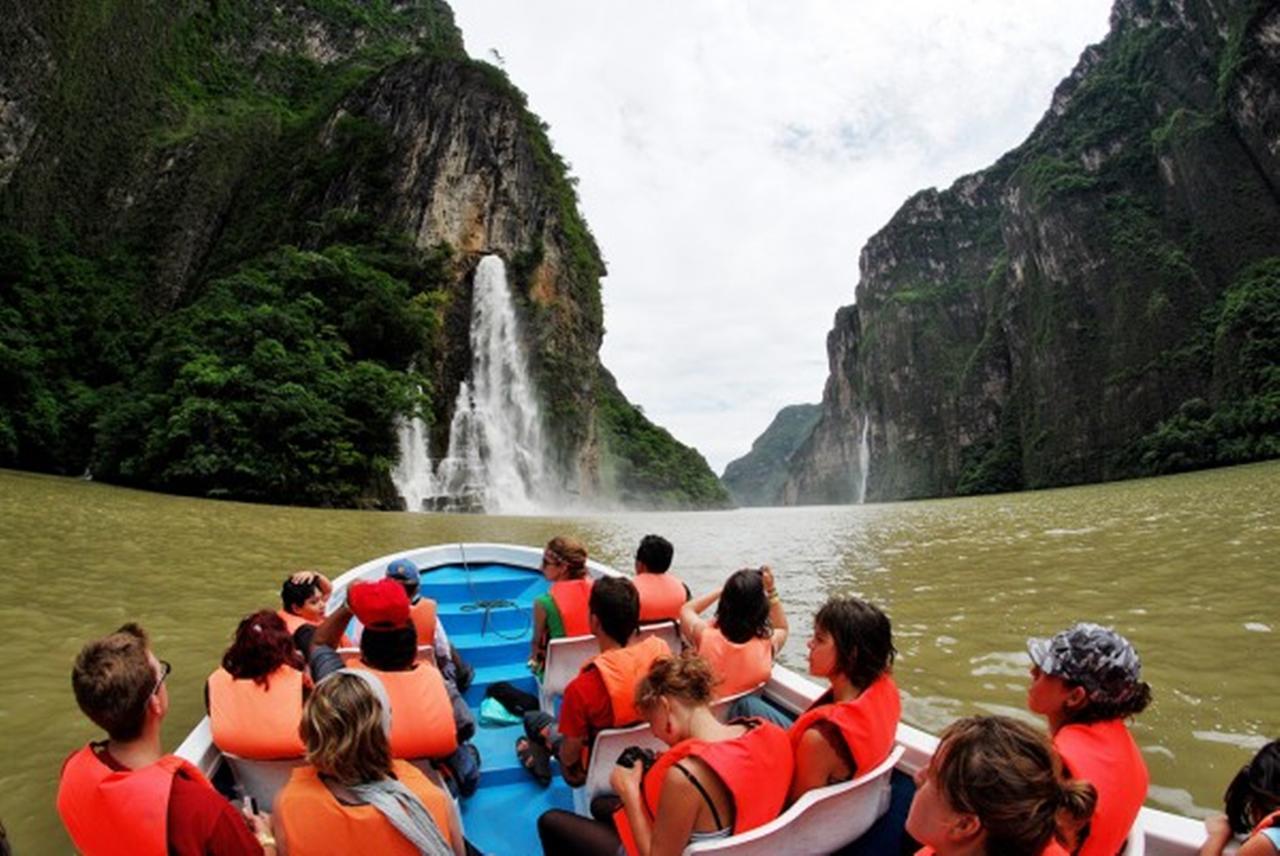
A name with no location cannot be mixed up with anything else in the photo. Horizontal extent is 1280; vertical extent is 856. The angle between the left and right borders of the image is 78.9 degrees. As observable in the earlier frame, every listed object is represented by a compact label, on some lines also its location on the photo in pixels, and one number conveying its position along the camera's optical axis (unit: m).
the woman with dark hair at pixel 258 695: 3.27
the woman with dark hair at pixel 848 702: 2.59
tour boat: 2.45
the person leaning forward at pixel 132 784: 2.27
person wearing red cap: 3.19
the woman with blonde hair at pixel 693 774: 2.29
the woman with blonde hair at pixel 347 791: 2.24
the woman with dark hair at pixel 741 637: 3.68
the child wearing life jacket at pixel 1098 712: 2.28
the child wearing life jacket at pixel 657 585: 4.76
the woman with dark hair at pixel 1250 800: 2.26
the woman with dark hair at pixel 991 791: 1.70
